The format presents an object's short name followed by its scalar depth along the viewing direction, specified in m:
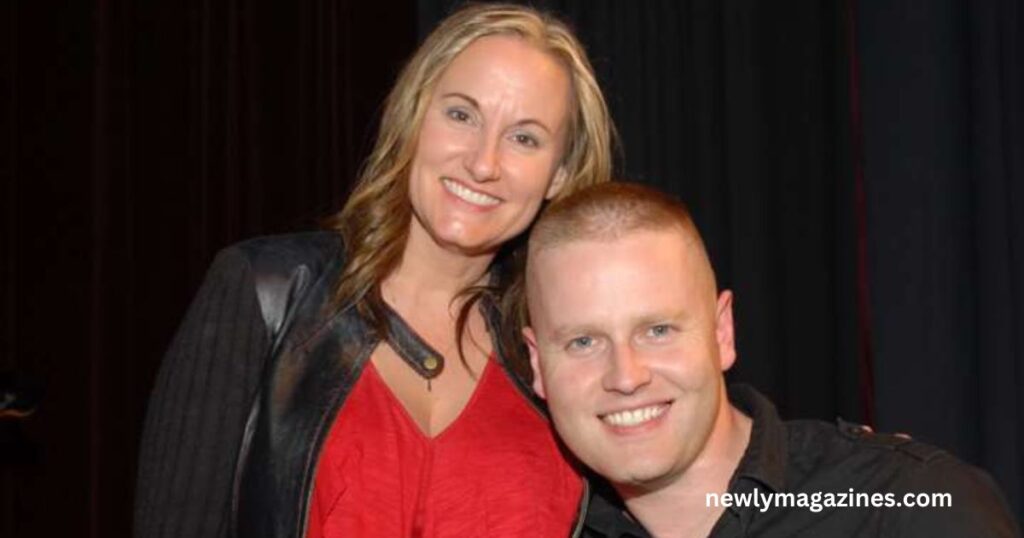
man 1.90
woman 2.16
